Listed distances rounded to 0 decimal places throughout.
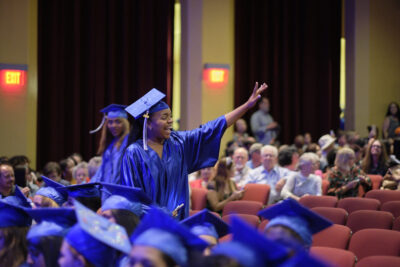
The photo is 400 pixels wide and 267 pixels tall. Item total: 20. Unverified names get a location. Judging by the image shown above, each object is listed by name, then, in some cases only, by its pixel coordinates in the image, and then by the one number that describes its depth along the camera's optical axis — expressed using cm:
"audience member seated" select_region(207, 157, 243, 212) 685
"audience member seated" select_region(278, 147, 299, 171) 806
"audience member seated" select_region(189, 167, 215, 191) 788
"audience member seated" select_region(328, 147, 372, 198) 712
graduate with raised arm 419
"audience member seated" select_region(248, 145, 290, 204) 763
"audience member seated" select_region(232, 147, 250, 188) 809
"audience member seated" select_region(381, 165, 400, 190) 721
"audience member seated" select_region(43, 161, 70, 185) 755
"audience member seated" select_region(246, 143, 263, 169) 875
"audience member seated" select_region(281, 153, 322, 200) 711
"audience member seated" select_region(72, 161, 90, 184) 765
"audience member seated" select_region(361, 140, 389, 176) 822
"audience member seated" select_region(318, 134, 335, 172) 967
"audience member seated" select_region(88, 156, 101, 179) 746
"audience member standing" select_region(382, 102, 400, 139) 1259
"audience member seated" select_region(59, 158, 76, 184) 870
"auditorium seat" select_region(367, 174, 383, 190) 770
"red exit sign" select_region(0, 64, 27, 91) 1088
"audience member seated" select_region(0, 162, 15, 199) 548
